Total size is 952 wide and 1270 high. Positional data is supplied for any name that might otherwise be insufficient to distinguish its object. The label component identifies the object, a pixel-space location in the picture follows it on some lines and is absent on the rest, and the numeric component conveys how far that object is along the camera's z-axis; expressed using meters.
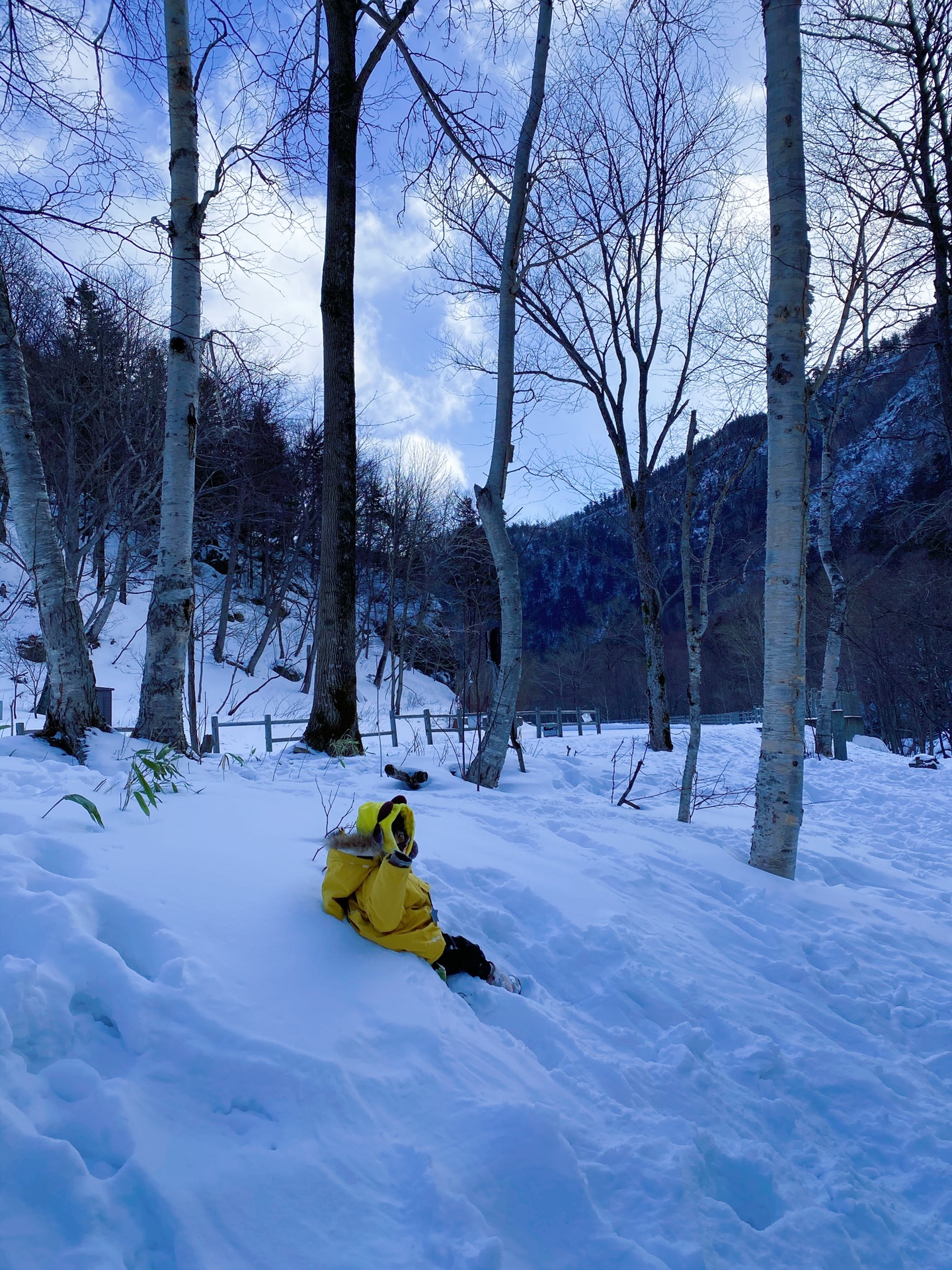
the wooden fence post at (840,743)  12.83
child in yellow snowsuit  2.36
